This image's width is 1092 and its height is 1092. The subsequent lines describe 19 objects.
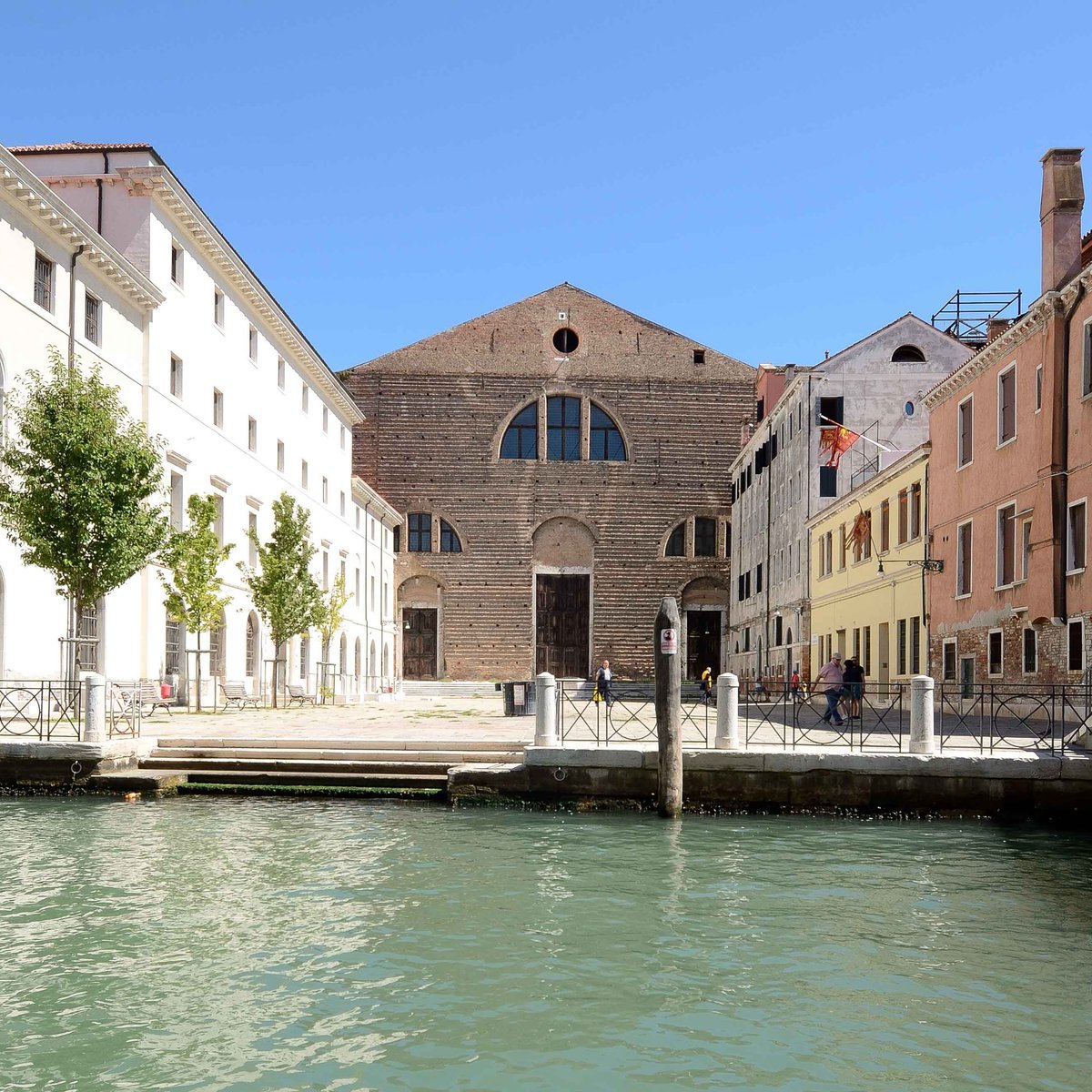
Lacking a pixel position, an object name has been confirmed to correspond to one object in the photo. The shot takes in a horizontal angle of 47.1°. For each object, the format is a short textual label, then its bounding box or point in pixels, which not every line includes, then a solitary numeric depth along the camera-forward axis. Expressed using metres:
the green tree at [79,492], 18.62
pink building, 21.03
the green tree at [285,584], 29.47
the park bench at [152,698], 23.41
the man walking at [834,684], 19.70
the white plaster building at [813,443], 35.12
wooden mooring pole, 14.20
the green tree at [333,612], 33.22
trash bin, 24.61
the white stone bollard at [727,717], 15.11
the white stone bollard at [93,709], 15.93
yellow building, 28.75
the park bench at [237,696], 27.67
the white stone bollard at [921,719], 14.78
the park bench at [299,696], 30.62
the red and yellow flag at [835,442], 33.81
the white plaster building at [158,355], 20.67
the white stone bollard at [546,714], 15.38
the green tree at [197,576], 24.44
